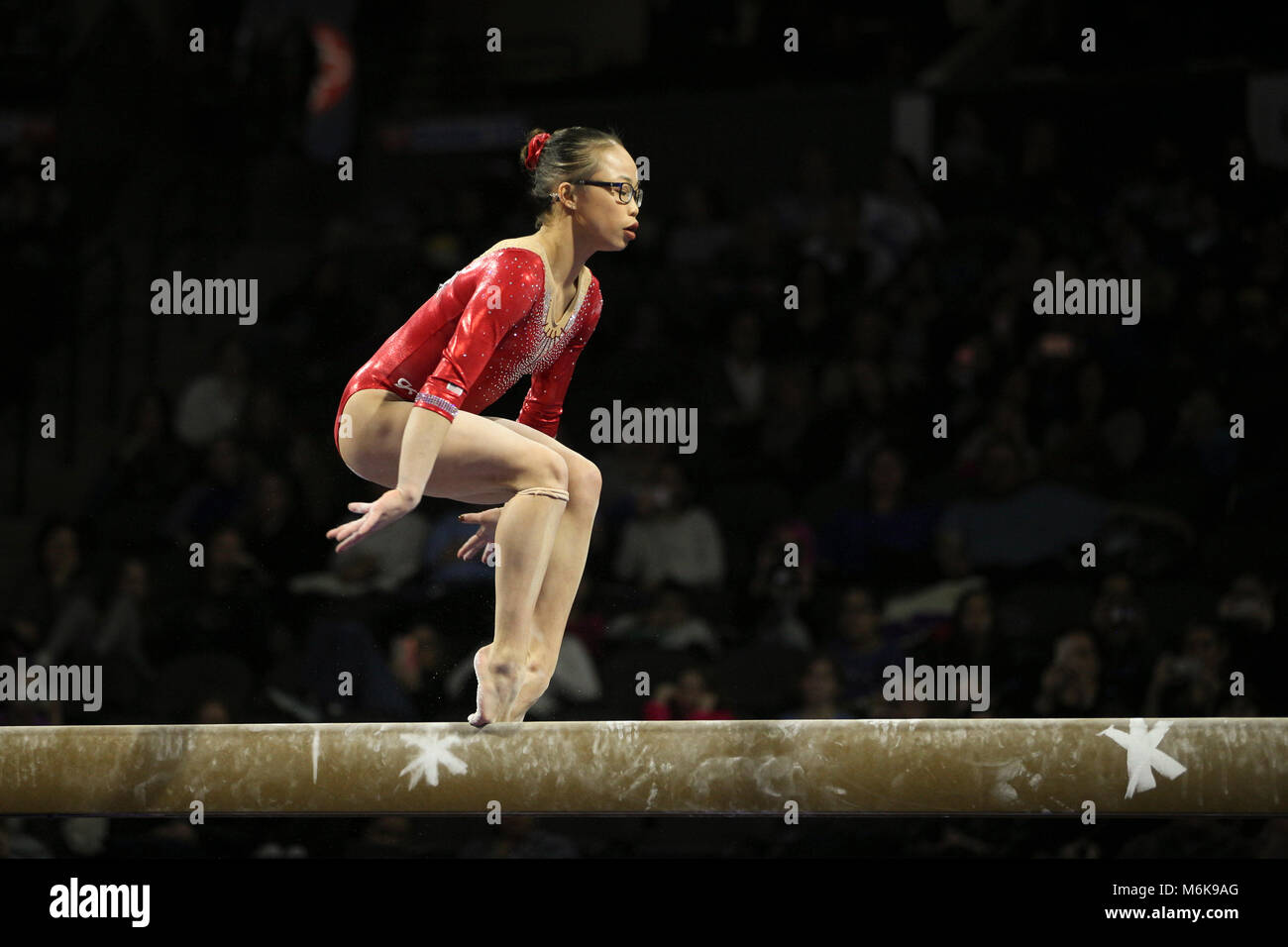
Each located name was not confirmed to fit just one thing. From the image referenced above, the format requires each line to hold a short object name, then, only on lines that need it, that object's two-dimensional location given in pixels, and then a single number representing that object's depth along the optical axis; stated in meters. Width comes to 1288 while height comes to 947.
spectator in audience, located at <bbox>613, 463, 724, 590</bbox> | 11.26
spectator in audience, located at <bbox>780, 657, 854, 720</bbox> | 10.35
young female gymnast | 6.39
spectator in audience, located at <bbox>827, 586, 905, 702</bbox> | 10.58
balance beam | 6.56
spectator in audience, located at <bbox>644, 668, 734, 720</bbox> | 10.12
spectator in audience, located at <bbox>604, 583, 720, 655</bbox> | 10.80
